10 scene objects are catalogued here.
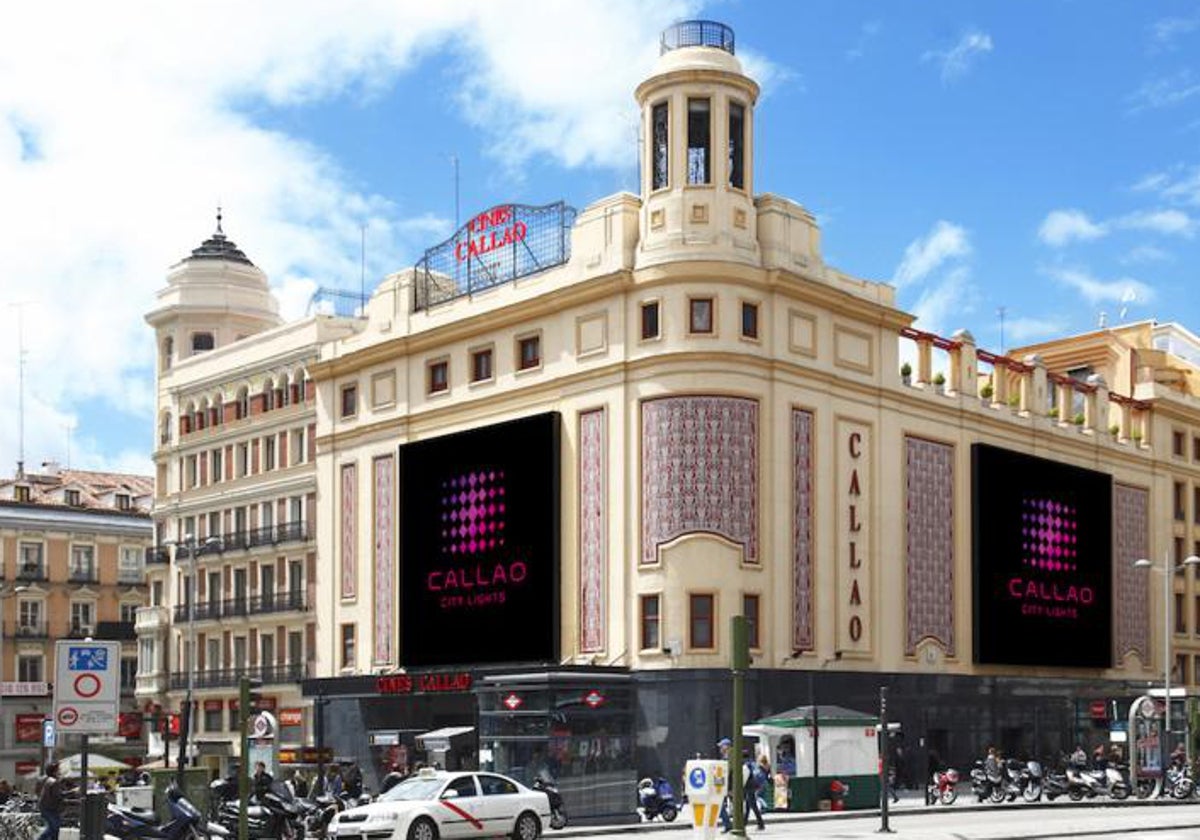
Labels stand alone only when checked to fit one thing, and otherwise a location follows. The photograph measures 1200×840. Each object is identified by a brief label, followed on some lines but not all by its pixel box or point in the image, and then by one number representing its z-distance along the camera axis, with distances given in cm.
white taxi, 3344
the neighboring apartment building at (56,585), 9331
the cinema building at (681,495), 5706
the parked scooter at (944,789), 5244
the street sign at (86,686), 2369
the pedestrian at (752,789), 4162
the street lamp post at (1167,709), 5725
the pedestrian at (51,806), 3297
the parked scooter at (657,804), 4628
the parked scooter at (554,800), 4203
